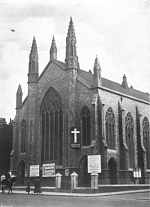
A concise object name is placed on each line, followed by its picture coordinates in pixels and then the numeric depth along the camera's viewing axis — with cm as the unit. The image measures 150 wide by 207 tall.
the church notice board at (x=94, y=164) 4012
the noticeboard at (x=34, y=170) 5088
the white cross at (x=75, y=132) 4812
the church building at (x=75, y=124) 4834
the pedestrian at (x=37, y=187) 3585
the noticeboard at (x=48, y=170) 4987
